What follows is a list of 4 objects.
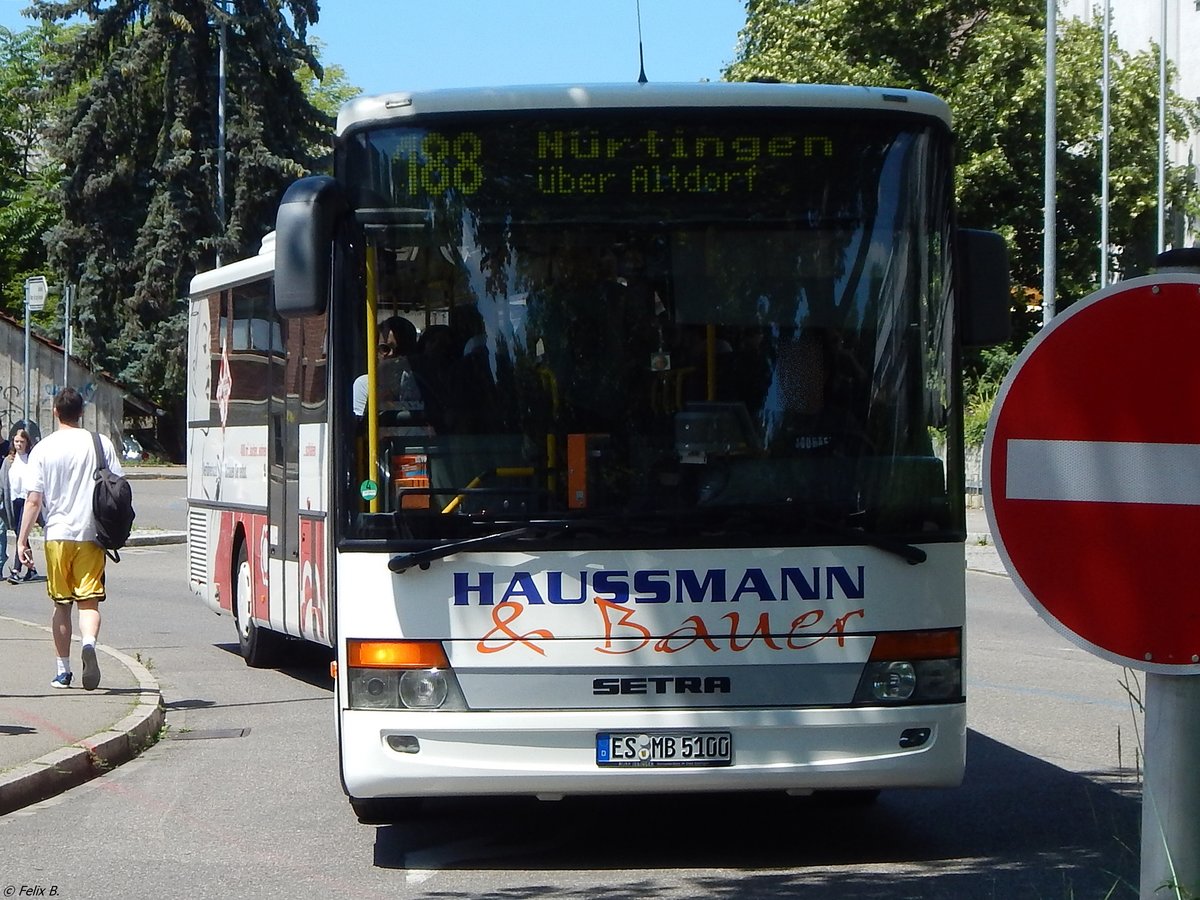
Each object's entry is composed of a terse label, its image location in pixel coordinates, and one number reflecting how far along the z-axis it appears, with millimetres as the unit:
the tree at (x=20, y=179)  65875
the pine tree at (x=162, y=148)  50062
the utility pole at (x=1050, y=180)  27094
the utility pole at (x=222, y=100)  49938
